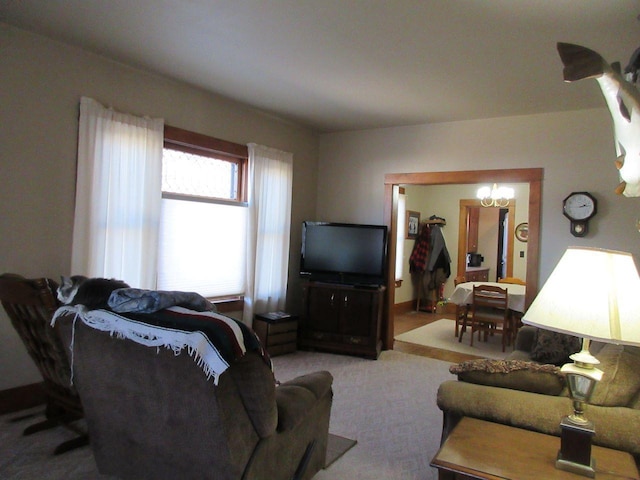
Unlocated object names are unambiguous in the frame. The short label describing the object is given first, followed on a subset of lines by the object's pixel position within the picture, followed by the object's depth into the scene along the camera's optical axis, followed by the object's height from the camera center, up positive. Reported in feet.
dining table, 18.40 -1.90
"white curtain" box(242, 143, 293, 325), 15.57 +0.39
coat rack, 27.35 -2.72
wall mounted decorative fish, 5.79 +2.26
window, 13.39 +0.67
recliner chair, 5.30 -2.33
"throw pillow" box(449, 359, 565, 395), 6.61 -1.89
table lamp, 4.74 -0.64
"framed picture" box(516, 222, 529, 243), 26.66 +1.22
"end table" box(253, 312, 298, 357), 15.37 -3.17
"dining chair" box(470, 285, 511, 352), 18.22 -2.45
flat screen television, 16.60 -0.38
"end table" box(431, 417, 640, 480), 4.97 -2.43
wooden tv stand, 16.05 -2.77
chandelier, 23.34 +3.01
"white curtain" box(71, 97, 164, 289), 10.98 +0.96
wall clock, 13.85 +1.39
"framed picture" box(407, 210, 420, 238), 26.63 +1.38
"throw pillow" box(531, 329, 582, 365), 10.52 -2.25
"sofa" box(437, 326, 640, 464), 5.82 -2.08
